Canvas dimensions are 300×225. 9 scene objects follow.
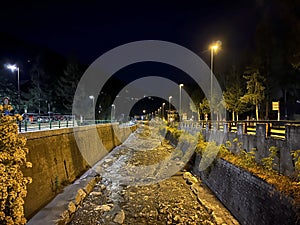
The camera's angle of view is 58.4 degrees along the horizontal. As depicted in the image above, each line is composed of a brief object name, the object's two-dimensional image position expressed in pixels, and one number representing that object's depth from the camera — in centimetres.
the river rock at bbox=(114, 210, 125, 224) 1130
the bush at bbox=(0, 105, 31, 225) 638
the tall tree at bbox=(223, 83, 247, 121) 3406
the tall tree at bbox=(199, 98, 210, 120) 4595
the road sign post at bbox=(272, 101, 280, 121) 1995
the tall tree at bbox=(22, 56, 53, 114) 5059
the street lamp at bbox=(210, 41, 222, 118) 2415
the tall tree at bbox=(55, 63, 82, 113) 4991
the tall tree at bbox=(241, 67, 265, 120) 2939
